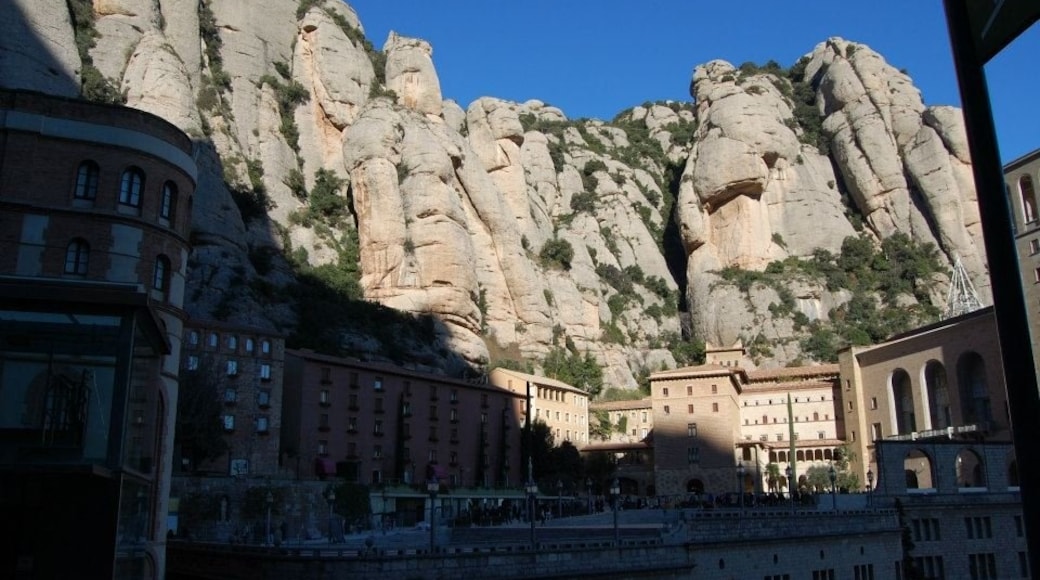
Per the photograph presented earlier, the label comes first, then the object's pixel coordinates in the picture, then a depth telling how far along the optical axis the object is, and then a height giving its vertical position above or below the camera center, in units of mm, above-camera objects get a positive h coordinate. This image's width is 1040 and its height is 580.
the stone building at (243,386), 53125 +6799
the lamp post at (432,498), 30672 -79
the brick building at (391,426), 58219 +4900
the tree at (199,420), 48281 +4218
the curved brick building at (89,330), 18953 +3861
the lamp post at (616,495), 35719 -36
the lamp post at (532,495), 34041 -26
